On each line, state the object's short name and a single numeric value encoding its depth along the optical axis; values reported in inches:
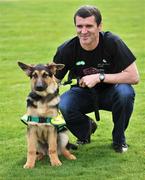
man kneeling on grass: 300.8
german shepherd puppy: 280.9
